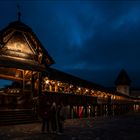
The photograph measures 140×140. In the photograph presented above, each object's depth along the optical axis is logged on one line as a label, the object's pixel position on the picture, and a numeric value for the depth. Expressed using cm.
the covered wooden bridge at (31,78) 1527
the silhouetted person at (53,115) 1021
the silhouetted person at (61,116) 1012
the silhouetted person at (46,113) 1021
